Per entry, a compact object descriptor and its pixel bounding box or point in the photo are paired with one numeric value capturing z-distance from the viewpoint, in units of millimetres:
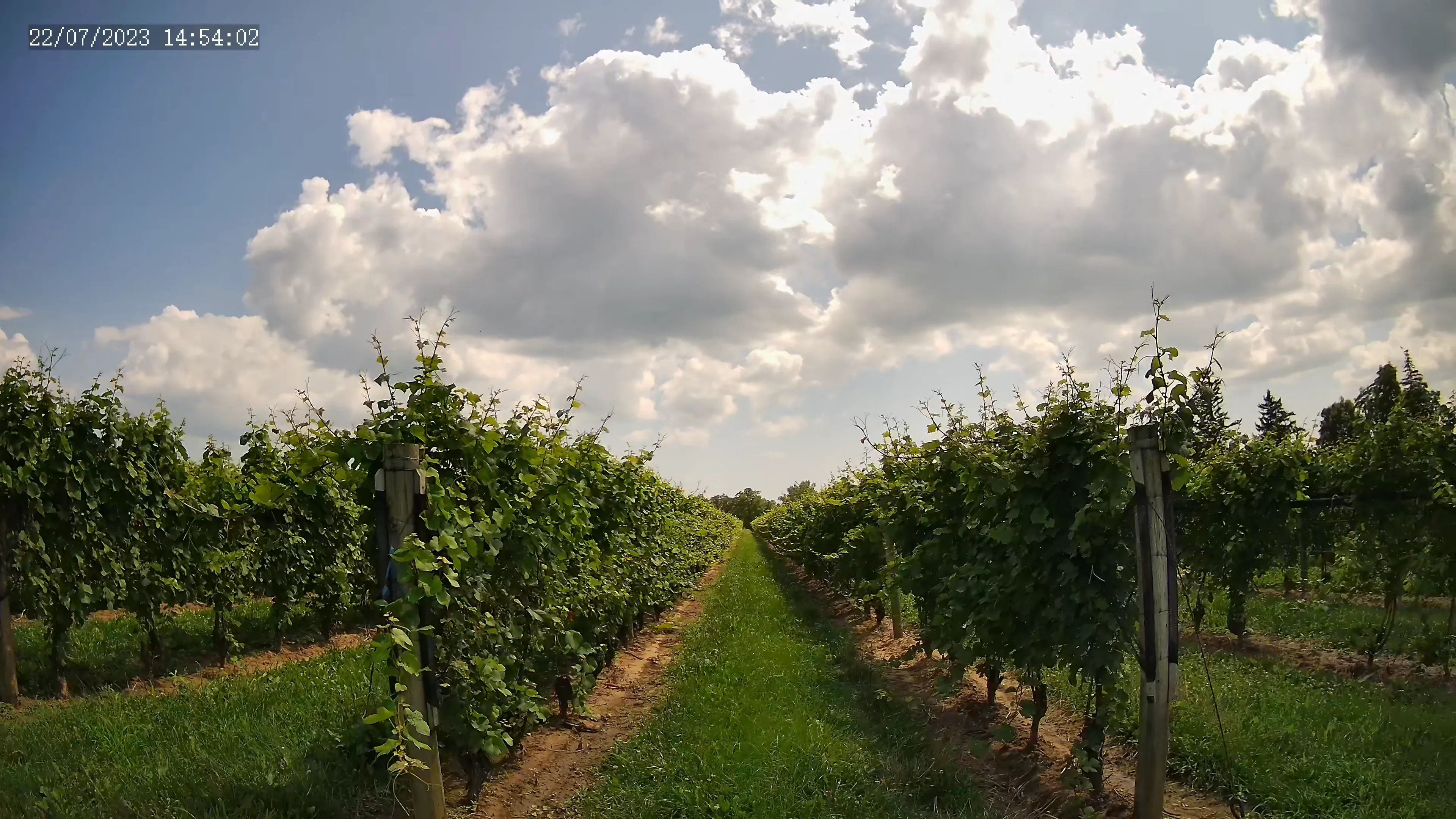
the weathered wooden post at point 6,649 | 7258
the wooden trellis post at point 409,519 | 4098
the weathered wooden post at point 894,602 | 10320
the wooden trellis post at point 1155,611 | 4406
